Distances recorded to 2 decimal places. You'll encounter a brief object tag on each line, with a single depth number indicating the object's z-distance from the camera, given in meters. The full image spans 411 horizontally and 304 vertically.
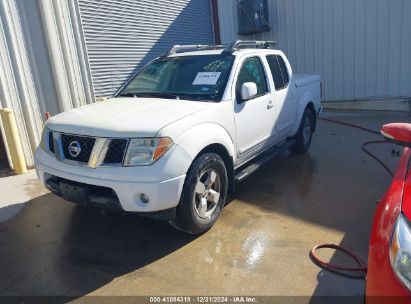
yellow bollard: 5.52
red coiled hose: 2.87
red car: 1.61
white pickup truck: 2.96
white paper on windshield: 3.92
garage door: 7.14
